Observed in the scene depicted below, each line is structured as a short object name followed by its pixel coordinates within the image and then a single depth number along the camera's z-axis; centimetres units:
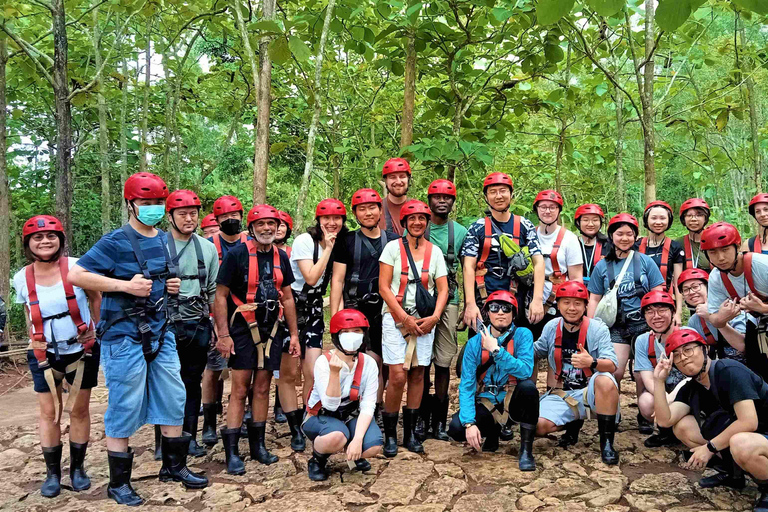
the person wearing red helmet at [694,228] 576
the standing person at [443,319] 535
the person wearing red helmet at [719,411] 376
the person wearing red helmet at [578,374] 476
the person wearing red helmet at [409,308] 502
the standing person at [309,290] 522
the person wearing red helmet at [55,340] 434
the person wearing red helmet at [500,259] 523
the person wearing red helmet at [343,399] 445
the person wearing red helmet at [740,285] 432
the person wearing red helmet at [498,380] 477
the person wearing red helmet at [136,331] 407
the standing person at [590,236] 608
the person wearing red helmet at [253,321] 482
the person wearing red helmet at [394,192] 548
